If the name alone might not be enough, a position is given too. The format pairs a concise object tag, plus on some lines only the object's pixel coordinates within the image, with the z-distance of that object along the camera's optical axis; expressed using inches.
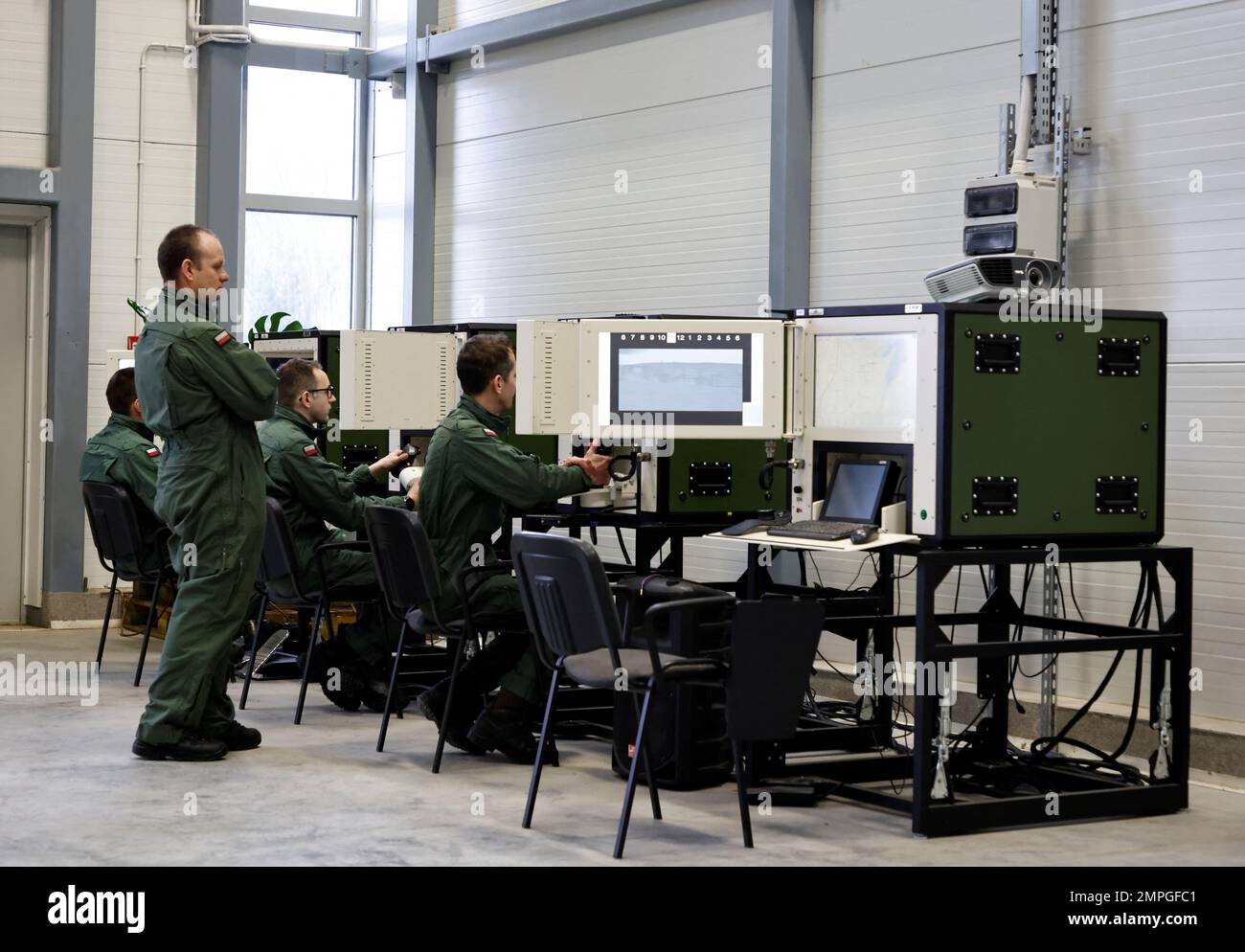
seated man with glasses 238.5
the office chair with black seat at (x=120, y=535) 266.0
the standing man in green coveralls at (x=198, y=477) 199.8
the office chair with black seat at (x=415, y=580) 200.5
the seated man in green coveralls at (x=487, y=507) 205.9
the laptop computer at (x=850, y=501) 182.7
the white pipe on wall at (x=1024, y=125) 233.6
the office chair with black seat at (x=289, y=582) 230.8
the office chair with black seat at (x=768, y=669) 161.6
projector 227.1
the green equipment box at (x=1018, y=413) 176.1
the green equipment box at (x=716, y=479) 217.6
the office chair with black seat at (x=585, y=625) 159.3
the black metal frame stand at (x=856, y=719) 194.7
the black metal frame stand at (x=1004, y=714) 170.4
